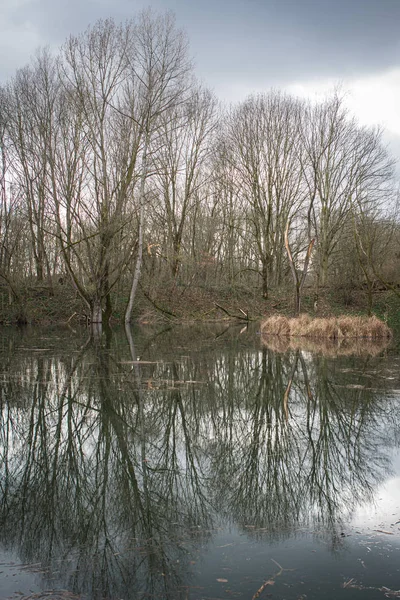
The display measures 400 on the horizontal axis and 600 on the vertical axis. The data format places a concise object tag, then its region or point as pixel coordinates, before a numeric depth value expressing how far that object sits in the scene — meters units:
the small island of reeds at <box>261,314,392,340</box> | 17.45
